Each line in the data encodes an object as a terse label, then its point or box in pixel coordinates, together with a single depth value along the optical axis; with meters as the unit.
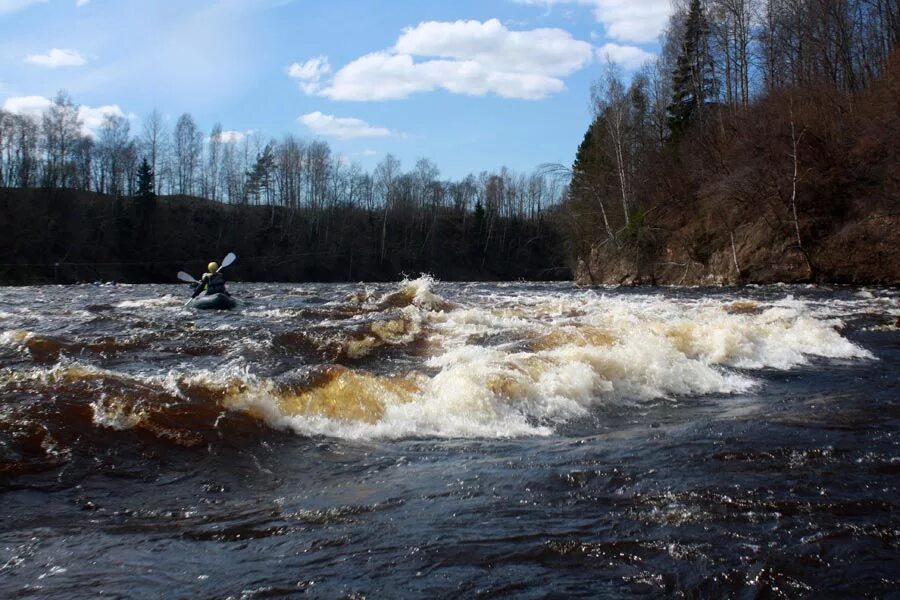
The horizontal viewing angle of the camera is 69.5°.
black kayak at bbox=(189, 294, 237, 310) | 17.20
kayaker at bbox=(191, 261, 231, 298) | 17.92
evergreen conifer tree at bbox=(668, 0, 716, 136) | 37.44
